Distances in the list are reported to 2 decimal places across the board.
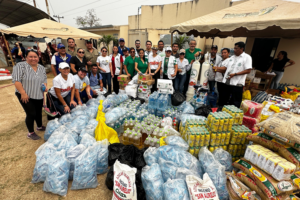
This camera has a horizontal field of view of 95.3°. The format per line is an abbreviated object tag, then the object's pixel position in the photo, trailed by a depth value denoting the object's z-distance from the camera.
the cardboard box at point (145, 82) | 4.81
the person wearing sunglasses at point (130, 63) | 5.33
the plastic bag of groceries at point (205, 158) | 2.14
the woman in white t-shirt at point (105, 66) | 5.35
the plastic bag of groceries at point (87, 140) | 2.57
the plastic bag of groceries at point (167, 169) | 2.08
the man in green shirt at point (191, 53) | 5.06
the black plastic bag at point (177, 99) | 4.47
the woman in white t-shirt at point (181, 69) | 4.97
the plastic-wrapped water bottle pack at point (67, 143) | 2.45
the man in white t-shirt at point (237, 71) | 3.61
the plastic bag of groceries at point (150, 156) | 2.32
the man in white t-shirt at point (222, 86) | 4.47
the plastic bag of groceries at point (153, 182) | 1.85
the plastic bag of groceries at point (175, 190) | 1.69
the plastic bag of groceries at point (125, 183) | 1.75
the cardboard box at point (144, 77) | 4.80
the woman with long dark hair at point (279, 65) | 5.83
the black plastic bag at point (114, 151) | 2.40
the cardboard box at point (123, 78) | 5.21
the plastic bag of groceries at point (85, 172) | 2.13
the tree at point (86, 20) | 29.73
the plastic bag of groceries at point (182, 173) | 1.97
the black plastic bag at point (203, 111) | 3.89
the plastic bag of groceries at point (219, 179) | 1.95
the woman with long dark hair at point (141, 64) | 5.16
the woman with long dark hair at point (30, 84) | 2.74
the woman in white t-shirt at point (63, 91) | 3.26
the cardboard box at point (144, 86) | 4.94
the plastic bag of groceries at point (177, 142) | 2.41
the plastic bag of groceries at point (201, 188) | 1.64
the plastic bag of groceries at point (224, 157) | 2.39
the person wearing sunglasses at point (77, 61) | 4.52
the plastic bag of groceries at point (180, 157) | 2.17
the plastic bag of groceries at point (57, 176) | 2.04
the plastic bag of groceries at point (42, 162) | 2.19
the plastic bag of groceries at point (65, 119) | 3.29
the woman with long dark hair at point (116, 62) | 5.65
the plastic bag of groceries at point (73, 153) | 2.30
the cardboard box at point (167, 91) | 4.53
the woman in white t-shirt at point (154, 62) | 5.15
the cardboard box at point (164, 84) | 4.47
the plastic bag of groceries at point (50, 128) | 3.04
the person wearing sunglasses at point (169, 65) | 4.93
